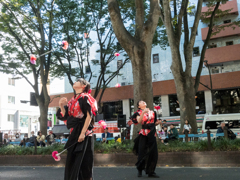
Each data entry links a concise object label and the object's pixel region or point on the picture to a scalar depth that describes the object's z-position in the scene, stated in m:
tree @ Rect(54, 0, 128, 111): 20.61
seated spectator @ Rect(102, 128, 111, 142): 15.84
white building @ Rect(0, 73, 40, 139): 43.25
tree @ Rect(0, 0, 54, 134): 18.03
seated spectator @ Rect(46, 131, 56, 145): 15.99
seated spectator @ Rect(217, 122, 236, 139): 11.56
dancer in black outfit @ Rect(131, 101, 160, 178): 6.43
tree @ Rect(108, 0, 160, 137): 10.17
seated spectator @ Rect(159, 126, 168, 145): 13.66
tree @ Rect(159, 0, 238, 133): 13.96
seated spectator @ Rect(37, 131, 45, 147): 16.62
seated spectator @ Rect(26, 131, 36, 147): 16.66
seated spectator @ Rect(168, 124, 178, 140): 13.16
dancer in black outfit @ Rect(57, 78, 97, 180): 4.12
